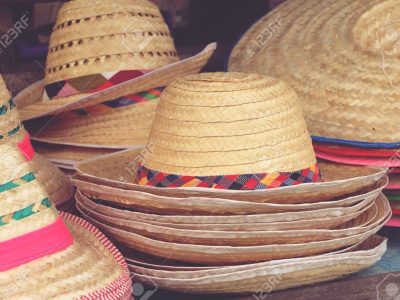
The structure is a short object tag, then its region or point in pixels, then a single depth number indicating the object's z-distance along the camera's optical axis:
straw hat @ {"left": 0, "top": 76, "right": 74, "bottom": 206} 1.05
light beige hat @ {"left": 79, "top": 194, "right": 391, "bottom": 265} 0.99
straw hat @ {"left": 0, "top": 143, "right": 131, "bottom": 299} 0.86
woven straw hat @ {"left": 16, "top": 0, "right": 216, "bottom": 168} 1.21
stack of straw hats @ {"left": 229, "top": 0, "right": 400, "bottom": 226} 1.16
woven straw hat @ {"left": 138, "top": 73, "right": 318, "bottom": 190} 1.01
